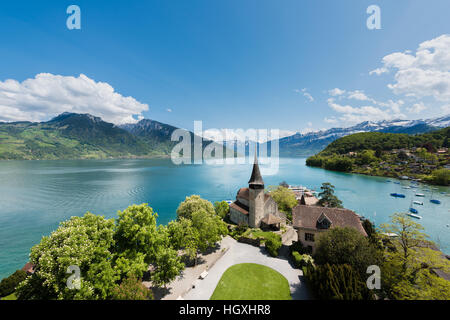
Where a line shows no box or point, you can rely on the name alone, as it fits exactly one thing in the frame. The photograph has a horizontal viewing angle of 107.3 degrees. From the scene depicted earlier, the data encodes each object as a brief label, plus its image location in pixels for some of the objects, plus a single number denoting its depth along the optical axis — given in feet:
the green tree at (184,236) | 79.56
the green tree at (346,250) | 59.31
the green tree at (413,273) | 51.78
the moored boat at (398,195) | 233.08
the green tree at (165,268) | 63.46
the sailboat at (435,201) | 205.16
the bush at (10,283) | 63.31
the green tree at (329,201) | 167.73
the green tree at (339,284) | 52.95
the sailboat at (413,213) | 164.76
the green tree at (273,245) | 88.74
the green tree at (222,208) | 146.51
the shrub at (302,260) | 77.82
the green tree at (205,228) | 87.40
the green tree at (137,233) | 66.14
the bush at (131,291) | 50.40
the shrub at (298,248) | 88.43
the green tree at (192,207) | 112.88
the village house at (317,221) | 86.58
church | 120.57
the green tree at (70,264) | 46.57
